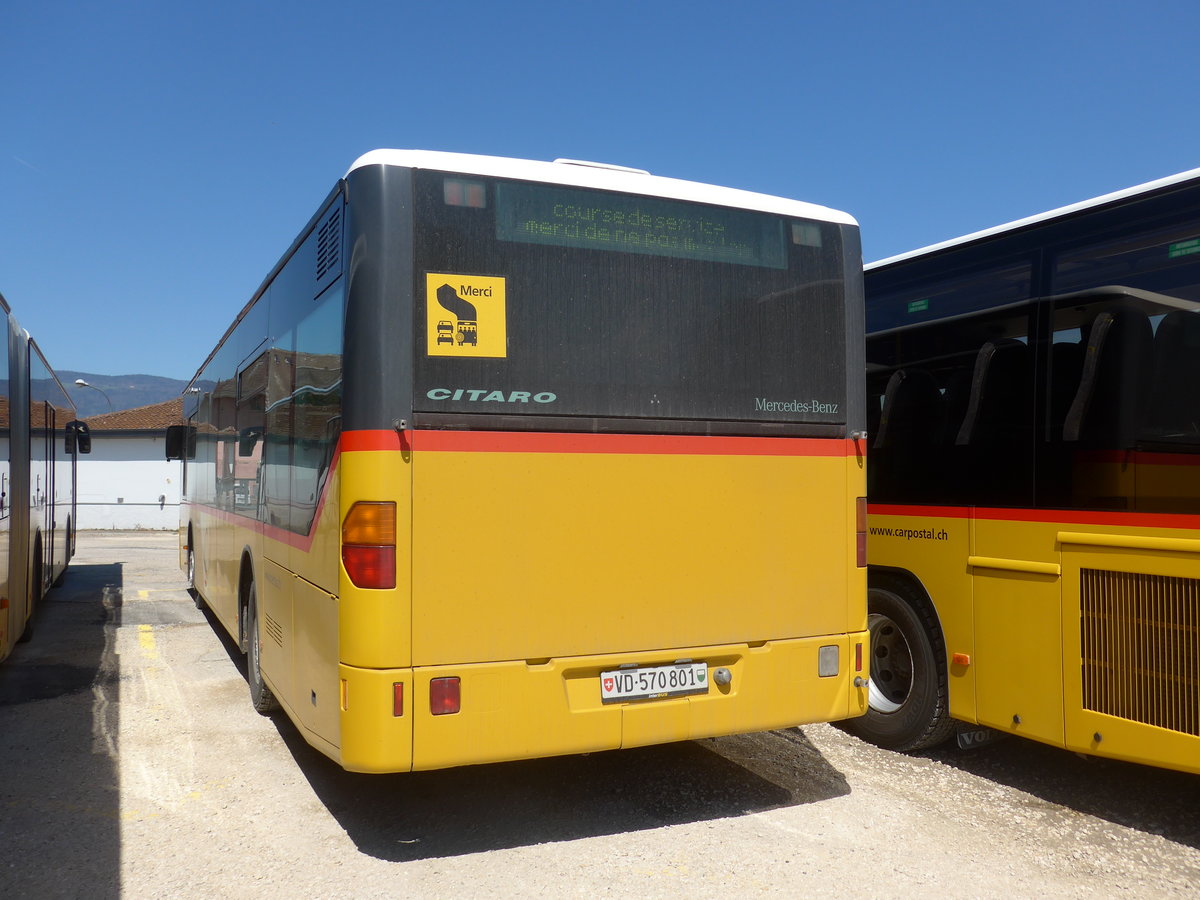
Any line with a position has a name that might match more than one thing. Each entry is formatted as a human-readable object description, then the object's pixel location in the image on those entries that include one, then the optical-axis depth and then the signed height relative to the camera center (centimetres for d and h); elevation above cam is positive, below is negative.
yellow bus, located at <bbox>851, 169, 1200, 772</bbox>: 450 -9
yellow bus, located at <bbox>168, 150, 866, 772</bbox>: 415 +2
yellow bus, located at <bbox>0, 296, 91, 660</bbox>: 758 -8
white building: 3603 -49
